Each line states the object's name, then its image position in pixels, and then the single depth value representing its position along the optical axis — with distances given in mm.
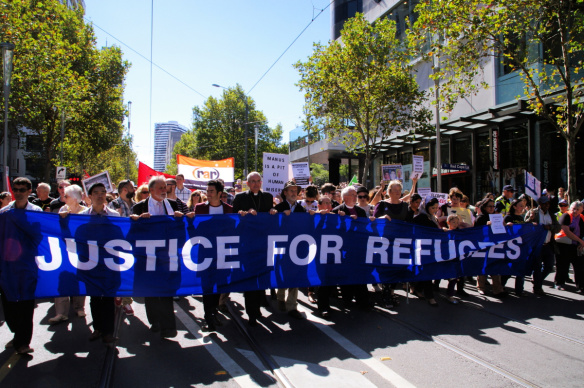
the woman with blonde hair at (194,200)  7957
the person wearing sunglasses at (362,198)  6668
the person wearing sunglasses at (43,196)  7191
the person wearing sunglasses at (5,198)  6977
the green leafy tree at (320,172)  142512
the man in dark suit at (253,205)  5562
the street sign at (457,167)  17703
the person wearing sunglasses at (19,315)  4457
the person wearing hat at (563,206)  8125
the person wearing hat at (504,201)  8914
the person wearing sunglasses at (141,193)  6801
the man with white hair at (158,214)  4949
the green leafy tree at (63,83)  18733
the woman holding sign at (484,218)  7383
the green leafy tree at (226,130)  56312
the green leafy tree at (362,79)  18094
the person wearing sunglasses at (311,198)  6863
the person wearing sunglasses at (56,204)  6672
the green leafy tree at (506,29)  11070
